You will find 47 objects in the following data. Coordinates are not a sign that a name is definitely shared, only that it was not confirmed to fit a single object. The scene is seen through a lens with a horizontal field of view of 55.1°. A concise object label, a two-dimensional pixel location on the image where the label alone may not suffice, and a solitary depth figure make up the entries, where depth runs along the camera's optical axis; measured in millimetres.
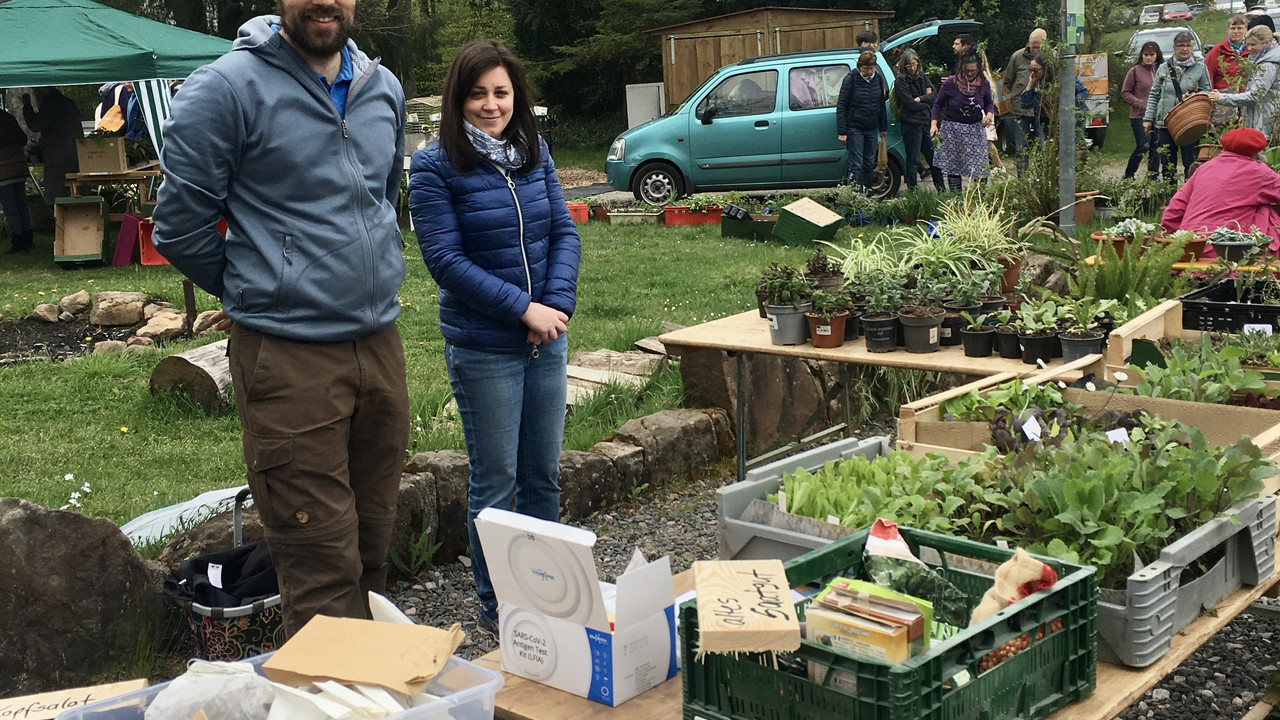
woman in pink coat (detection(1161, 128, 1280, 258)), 5879
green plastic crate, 1678
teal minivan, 12797
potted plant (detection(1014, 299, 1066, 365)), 4227
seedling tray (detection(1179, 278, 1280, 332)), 4250
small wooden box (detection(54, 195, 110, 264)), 10289
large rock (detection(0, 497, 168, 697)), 3059
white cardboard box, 2006
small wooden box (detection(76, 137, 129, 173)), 11391
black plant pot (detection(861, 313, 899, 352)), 4492
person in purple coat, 11273
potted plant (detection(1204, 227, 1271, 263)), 5480
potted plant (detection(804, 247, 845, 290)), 4977
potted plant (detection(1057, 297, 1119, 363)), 4121
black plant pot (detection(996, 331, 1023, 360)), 4316
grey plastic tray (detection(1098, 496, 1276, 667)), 2117
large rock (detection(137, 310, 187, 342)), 7312
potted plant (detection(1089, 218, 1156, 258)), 5883
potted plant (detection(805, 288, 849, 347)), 4605
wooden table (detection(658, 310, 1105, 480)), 4207
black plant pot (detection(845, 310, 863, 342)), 4742
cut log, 5504
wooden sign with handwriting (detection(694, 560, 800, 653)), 1722
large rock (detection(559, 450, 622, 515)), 4691
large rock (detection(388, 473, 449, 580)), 4094
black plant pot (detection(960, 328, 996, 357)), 4359
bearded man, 2639
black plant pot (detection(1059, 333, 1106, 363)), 4113
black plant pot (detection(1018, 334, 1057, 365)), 4215
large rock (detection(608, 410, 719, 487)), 5121
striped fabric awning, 10031
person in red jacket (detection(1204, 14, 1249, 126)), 10086
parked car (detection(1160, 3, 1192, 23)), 27547
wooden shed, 19250
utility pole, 7168
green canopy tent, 9555
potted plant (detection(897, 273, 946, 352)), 4441
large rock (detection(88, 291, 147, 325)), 7938
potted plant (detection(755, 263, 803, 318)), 4820
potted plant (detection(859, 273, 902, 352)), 4500
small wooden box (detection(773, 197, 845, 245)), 9734
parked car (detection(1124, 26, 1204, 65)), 18752
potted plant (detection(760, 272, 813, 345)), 4617
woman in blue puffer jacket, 3281
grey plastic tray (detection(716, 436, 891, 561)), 2395
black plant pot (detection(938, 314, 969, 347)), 4547
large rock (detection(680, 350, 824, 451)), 5602
